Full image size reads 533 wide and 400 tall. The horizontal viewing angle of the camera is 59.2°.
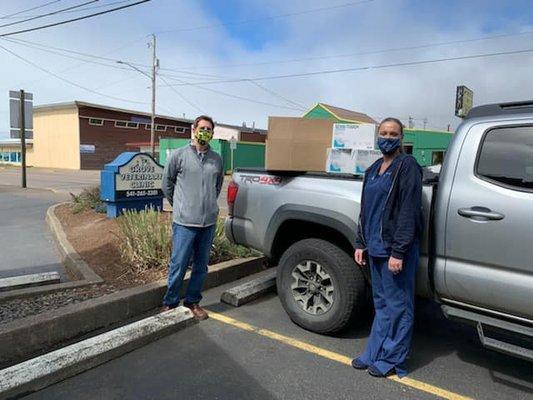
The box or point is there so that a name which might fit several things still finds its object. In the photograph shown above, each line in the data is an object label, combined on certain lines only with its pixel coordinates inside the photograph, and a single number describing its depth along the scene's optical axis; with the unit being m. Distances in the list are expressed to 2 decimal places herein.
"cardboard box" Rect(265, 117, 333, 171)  4.32
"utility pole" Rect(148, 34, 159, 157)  38.03
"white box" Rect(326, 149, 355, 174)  4.37
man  4.34
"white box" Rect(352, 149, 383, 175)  4.35
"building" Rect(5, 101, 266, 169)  44.44
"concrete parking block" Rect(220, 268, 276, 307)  4.96
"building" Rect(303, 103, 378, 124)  33.53
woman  3.23
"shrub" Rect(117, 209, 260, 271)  5.79
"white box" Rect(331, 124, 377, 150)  4.34
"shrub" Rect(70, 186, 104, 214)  10.52
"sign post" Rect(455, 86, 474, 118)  10.09
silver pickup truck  3.07
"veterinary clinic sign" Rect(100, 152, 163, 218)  8.55
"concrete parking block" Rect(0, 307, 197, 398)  3.18
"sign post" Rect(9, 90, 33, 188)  17.92
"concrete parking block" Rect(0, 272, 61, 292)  5.48
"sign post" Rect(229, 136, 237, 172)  29.42
